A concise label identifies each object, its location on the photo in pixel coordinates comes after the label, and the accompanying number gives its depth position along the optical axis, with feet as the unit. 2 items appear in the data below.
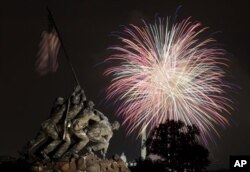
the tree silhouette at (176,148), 172.35
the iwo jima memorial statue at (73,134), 84.43
